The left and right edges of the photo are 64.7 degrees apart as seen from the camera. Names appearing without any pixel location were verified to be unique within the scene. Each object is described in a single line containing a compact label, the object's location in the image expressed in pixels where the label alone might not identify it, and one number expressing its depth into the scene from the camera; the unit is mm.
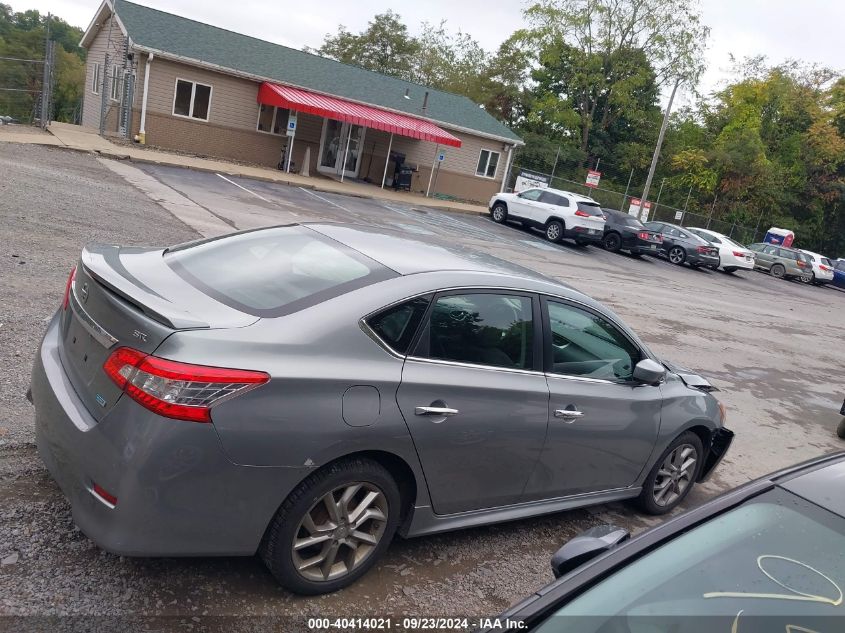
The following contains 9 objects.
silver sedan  2629
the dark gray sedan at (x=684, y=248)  26250
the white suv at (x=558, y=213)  23078
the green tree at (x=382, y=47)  57281
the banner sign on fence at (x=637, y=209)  33034
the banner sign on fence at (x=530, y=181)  31328
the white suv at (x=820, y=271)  32406
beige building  23000
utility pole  30266
